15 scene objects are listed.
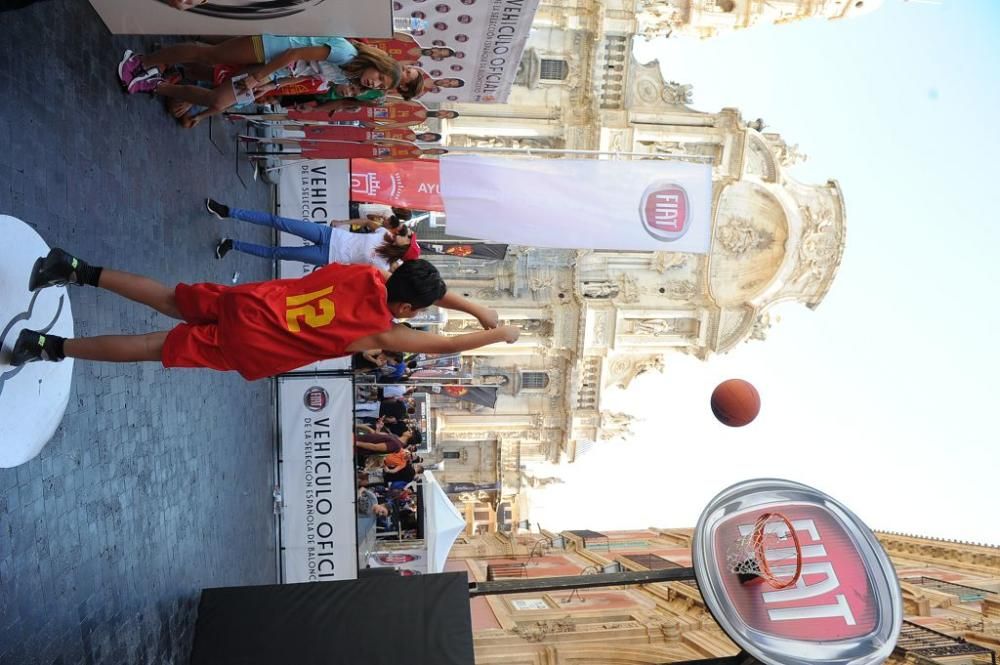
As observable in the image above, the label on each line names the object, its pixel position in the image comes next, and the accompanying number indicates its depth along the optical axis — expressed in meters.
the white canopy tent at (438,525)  15.77
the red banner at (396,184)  12.22
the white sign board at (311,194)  11.79
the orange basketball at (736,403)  7.57
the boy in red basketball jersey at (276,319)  4.98
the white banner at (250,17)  5.61
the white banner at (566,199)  10.48
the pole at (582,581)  6.14
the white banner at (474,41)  9.36
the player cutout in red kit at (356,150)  11.10
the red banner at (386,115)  10.48
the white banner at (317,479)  11.08
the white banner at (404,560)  16.38
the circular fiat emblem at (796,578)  5.43
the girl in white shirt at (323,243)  8.88
